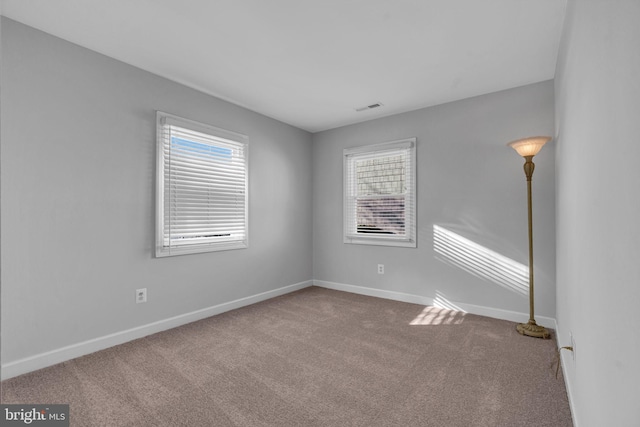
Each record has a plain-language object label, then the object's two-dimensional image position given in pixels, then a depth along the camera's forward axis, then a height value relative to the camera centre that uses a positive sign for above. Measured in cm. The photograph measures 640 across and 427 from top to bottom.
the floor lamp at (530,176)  271 +39
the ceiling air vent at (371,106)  366 +138
